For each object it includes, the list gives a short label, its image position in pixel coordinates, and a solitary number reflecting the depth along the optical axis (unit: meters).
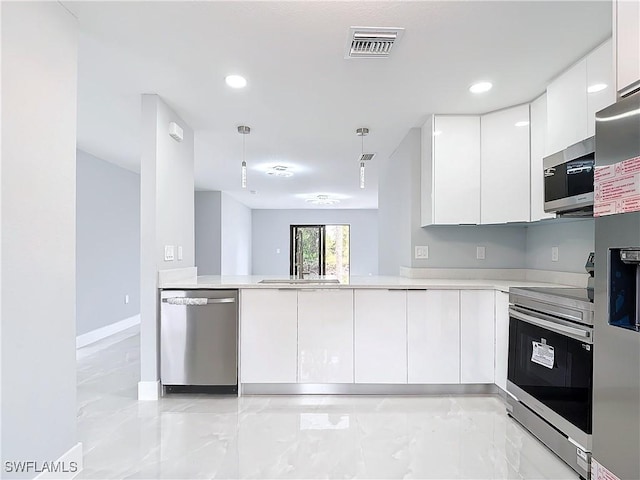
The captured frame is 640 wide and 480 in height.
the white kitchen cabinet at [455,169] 3.32
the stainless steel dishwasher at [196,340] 3.00
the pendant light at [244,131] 3.58
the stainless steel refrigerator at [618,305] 1.37
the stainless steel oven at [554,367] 1.88
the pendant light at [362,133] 3.67
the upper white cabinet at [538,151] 2.86
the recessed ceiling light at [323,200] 8.53
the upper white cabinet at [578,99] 2.13
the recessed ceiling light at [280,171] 5.57
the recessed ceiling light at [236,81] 2.65
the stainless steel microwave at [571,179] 2.10
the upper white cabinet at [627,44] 1.38
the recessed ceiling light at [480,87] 2.74
